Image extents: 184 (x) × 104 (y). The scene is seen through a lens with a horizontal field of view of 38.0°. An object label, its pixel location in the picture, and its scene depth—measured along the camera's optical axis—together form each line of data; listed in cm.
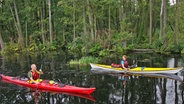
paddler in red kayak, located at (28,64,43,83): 1494
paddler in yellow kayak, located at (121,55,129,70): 1861
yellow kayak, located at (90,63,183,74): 1714
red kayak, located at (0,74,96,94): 1317
